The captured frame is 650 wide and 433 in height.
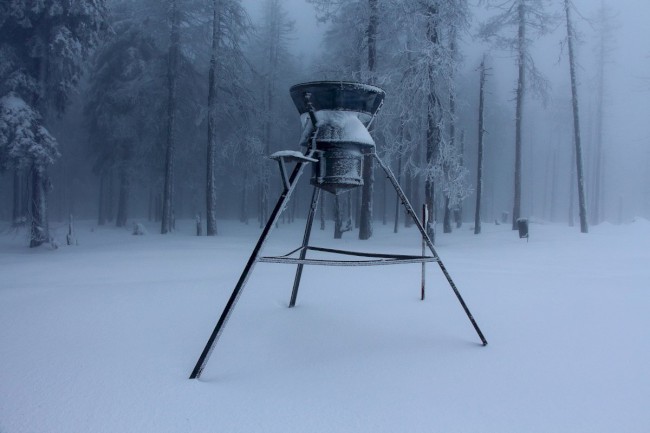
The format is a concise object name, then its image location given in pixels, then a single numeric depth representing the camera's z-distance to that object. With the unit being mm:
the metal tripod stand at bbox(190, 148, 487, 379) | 3170
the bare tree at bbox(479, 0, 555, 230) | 18172
